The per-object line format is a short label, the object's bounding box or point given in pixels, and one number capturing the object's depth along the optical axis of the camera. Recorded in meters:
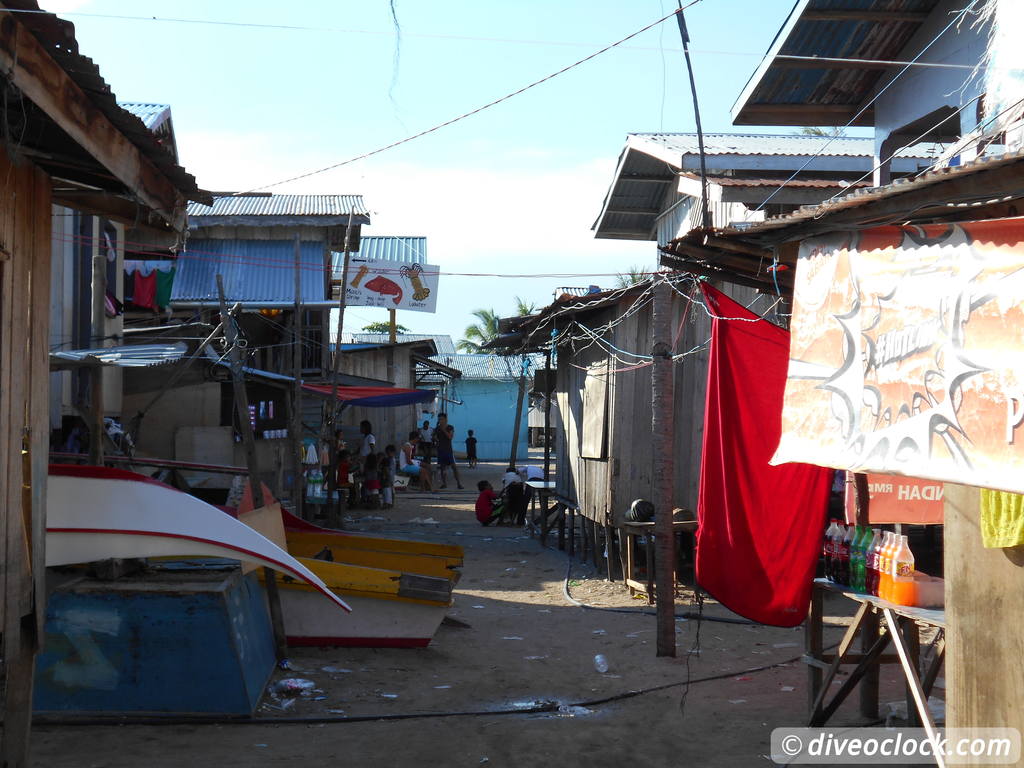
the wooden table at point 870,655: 5.19
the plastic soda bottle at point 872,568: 5.76
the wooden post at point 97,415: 8.34
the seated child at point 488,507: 19.47
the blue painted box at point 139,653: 6.63
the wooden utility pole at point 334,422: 17.59
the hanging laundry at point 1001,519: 3.95
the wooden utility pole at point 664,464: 8.69
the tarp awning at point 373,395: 18.67
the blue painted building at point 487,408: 44.22
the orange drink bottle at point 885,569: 5.61
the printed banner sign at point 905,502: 8.12
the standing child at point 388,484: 22.23
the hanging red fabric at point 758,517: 6.28
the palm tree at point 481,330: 47.88
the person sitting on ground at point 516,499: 19.77
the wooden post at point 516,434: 26.53
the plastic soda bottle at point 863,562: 5.91
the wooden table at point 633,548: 11.22
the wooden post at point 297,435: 15.94
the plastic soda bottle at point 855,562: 5.98
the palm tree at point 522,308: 43.62
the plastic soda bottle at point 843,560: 6.15
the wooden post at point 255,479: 8.02
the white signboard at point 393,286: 19.92
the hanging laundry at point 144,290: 17.69
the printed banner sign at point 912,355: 3.66
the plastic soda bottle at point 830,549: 6.26
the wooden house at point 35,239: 4.20
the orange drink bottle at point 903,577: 5.46
